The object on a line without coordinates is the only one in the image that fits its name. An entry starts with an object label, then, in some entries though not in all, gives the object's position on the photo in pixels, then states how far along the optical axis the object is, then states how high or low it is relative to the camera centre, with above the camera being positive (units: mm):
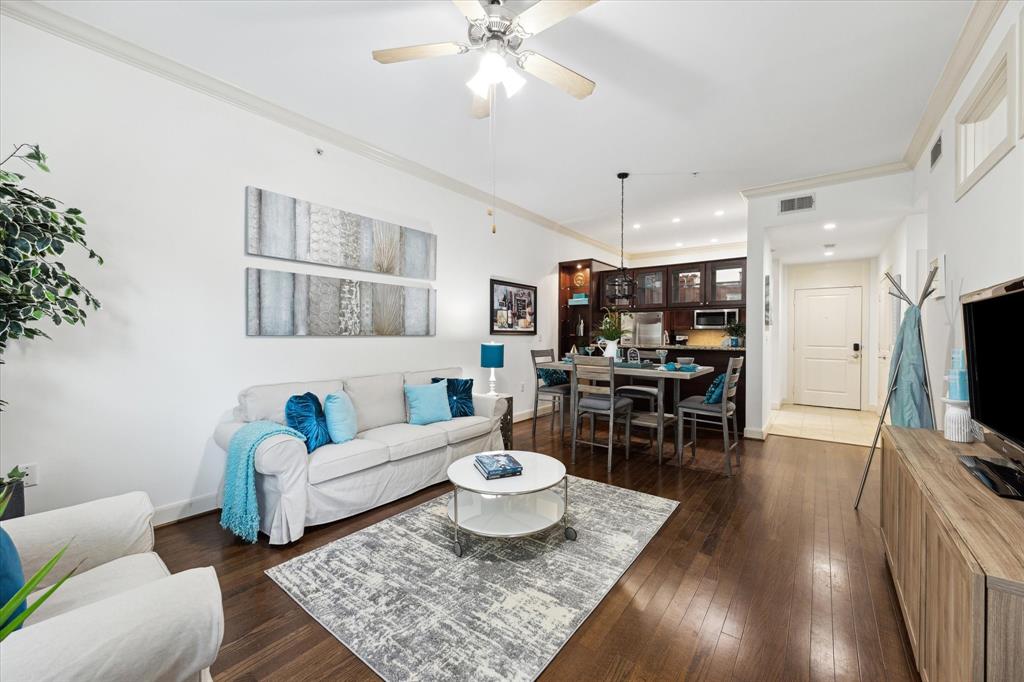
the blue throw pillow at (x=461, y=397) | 3850 -531
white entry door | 6820 -93
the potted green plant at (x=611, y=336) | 4551 +52
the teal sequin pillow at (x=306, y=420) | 2828 -548
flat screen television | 1440 -120
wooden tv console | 937 -609
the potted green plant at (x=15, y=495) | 1915 -734
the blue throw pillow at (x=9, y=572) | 1007 -587
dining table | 3811 -323
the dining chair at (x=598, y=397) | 3854 -563
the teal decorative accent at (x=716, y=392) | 3795 -465
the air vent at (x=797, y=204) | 4562 +1528
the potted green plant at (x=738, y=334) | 5551 +100
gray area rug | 1634 -1214
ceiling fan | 1867 +1454
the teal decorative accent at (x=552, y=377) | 5316 -475
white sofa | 2453 -798
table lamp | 4566 -174
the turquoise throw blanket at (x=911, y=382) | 2715 -266
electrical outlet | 2217 -728
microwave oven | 6207 +346
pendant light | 6270 +764
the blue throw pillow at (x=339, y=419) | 2957 -567
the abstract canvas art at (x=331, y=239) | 3107 +866
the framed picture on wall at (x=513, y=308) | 5352 +433
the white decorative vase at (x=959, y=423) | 1994 -390
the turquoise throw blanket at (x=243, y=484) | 2445 -860
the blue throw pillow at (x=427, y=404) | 3551 -557
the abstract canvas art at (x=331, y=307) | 3115 +282
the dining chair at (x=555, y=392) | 4855 -623
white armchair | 812 -649
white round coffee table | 2266 -1033
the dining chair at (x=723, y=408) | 3662 -613
